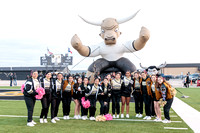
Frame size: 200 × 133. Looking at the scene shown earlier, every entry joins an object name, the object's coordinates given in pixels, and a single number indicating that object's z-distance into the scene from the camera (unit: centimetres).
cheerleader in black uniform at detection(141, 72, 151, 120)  712
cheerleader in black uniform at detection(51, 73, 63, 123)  669
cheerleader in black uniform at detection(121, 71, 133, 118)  742
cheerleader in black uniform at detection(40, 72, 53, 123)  644
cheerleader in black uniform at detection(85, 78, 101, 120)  694
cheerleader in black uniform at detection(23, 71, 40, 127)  608
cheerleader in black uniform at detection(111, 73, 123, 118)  735
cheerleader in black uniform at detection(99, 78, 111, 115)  693
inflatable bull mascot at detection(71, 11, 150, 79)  892
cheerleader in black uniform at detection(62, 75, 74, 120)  717
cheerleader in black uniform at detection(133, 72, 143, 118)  747
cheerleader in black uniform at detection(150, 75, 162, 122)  684
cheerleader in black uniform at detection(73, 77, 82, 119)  722
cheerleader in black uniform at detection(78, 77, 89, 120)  706
